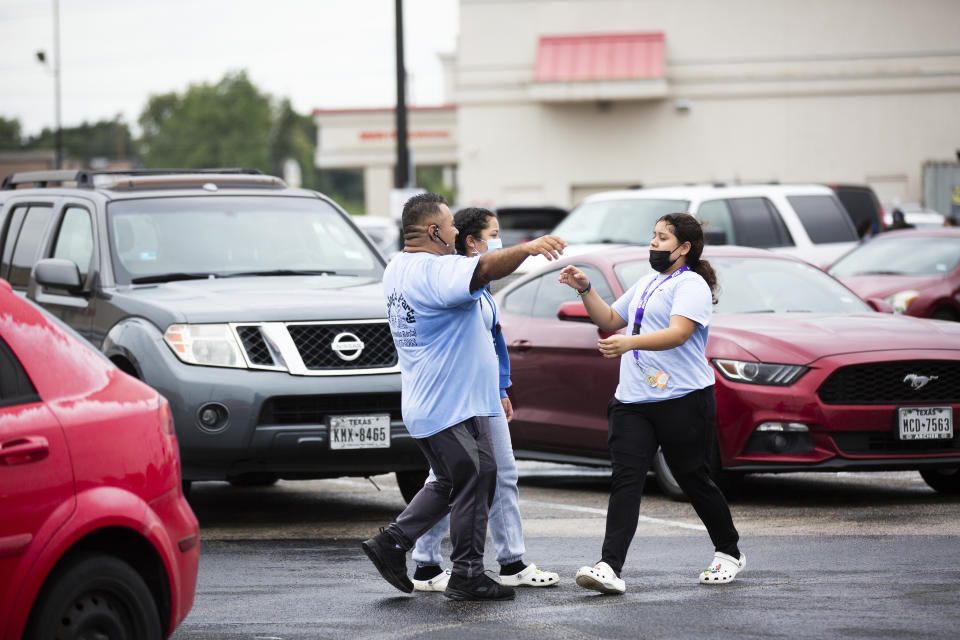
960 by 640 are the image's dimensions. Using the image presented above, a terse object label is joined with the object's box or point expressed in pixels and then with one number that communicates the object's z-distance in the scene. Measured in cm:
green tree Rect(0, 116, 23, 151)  15100
